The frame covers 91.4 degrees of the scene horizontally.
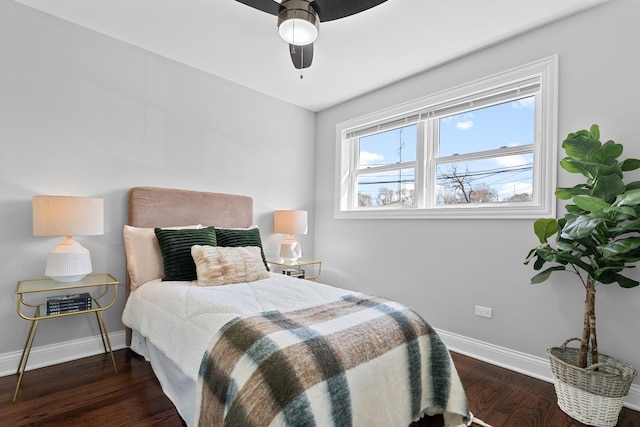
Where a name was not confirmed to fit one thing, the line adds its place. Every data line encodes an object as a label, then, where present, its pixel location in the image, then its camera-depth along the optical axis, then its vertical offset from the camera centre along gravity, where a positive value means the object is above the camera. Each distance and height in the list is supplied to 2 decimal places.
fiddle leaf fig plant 1.70 -0.04
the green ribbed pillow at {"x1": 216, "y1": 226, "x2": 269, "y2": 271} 2.81 -0.25
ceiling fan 1.79 +1.18
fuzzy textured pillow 2.34 -0.43
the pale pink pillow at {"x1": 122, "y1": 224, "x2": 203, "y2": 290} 2.50 -0.38
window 2.45 +0.60
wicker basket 1.77 -1.01
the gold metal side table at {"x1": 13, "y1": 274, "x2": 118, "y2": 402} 2.08 -0.69
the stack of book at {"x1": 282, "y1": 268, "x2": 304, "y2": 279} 3.63 -0.72
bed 1.24 -0.63
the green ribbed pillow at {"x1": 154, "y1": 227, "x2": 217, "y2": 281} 2.46 -0.34
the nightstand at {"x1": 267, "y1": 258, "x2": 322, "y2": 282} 3.48 -0.63
